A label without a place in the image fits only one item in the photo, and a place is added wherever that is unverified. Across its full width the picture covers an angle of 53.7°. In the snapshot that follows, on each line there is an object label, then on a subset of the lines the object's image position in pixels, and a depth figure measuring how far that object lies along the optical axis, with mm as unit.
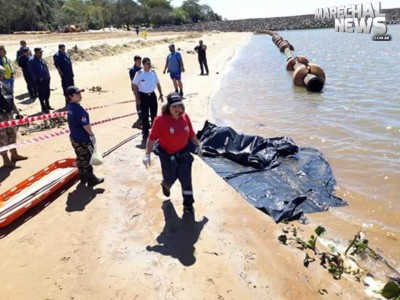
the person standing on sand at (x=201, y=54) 19062
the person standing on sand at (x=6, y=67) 10523
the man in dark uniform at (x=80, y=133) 5750
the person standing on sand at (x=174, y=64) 12945
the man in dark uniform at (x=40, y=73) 11023
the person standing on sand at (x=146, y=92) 8195
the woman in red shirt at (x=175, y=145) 4938
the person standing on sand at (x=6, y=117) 6707
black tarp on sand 5993
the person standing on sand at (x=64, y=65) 11328
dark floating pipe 16094
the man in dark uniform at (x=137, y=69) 9430
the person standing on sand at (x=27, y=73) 12909
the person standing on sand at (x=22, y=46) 12763
